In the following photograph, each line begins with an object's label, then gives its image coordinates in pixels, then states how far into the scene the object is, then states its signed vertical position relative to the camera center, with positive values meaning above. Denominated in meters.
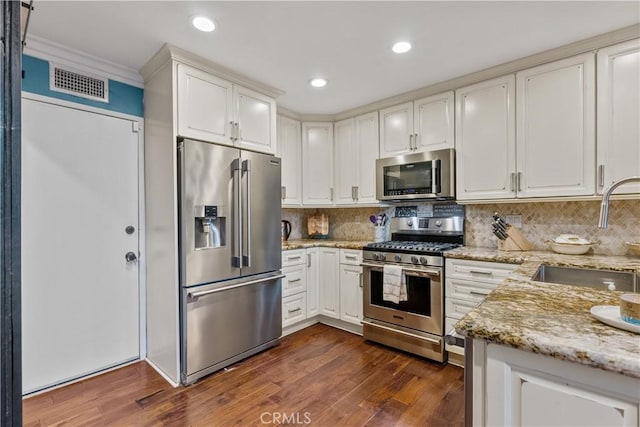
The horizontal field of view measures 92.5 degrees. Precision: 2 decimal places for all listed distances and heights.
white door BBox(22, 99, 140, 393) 2.09 -0.22
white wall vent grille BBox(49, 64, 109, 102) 2.17 +0.96
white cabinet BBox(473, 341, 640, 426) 0.65 -0.43
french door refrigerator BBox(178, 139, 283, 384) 2.20 -0.34
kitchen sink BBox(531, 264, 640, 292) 1.73 -0.41
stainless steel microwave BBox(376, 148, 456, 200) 2.74 +0.33
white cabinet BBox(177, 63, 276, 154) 2.24 +0.81
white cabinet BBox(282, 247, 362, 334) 3.09 -0.80
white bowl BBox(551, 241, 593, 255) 2.25 -0.28
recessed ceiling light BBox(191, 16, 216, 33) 1.85 +1.17
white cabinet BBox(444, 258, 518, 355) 2.27 -0.56
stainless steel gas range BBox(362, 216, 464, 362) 2.52 -0.68
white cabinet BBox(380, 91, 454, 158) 2.79 +0.83
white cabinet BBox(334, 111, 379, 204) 3.32 +0.60
